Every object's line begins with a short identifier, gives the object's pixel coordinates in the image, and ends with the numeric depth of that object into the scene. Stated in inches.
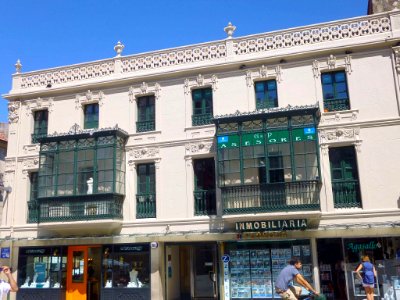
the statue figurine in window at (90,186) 720.7
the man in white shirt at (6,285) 380.8
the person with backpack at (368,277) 538.7
